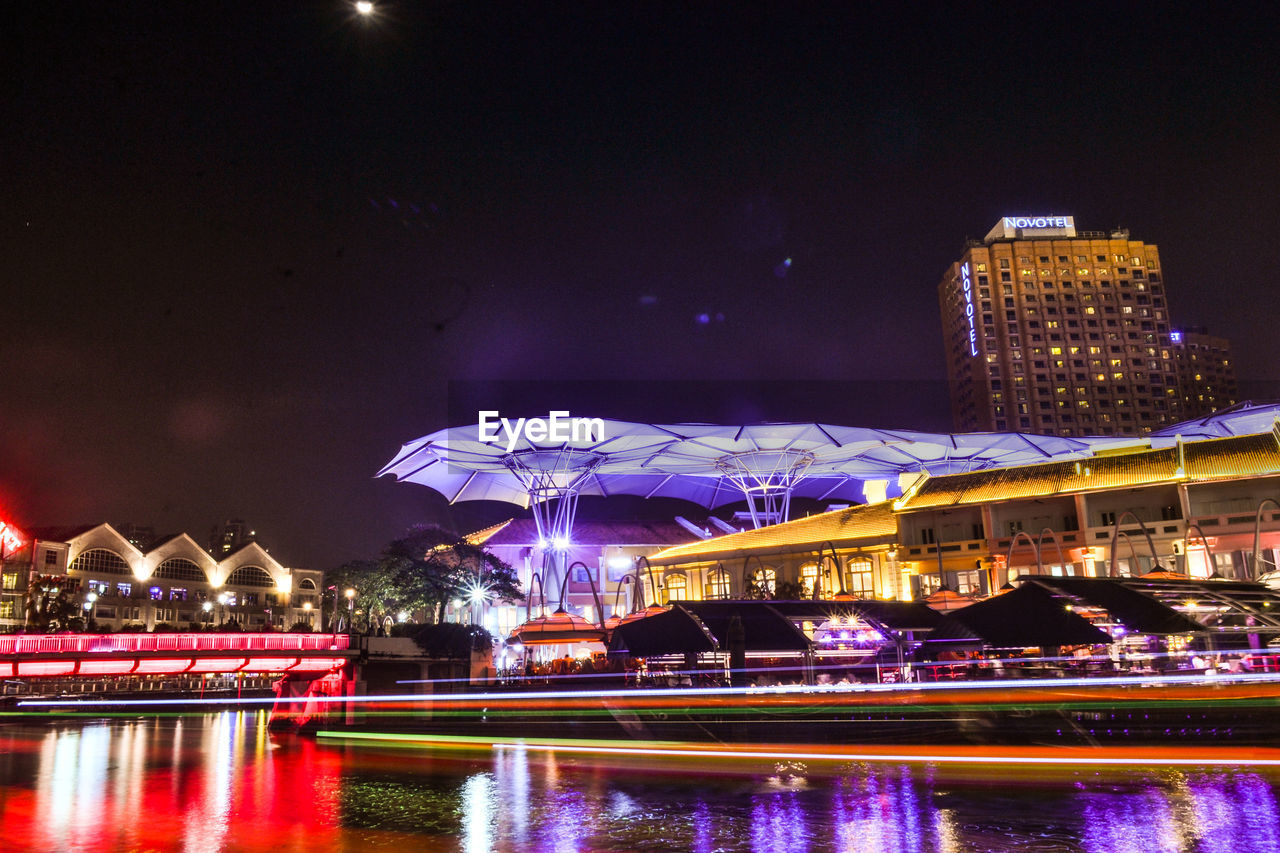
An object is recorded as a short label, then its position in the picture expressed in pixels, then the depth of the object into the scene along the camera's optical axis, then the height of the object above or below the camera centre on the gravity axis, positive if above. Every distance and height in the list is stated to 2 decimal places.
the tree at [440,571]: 51.88 +3.86
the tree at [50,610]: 55.12 +2.78
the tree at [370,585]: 53.12 +3.46
